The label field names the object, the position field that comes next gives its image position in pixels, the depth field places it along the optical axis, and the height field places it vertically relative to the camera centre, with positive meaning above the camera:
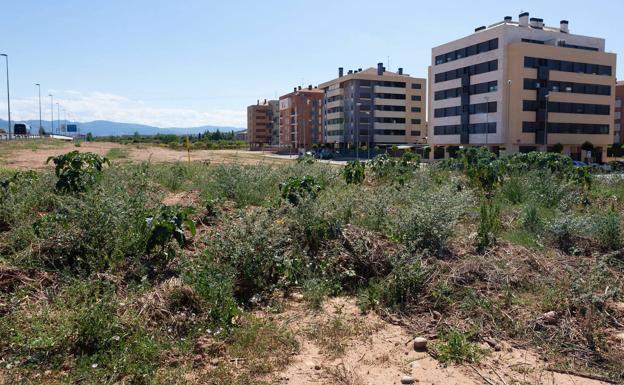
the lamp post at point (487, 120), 58.37 +4.23
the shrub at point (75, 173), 8.77 -0.35
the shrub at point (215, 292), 5.26 -1.46
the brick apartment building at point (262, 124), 146.50 +9.08
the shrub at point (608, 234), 8.22 -1.25
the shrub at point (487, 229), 7.71 -1.15
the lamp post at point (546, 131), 56.66 +2.91
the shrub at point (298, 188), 8.71 -0.60
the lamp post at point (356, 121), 91.86 +6.36
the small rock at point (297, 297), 6.14 -1.74
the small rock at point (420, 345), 4.95 -1.85
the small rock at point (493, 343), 4.99 -1.87
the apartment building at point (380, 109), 93.38 +8.80
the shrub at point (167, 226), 6.09 -0.88
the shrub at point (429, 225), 7.18 -0.99
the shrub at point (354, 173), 13.60 -0.47
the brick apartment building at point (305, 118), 111.44 +8.41
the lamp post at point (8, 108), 64.60 +5.81
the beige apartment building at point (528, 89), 56.75 +8.00
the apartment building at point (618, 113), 89.69 +7.86
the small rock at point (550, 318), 5.47 -1.75
